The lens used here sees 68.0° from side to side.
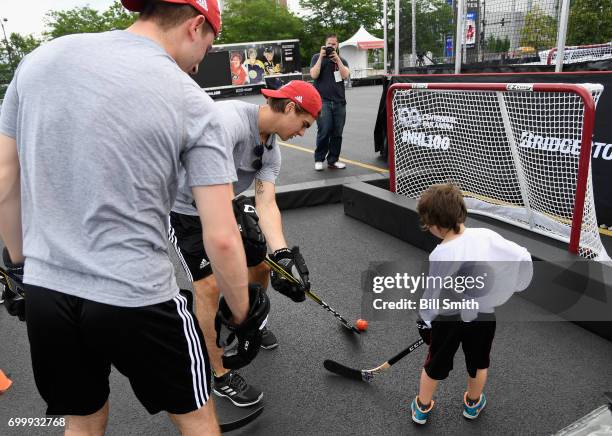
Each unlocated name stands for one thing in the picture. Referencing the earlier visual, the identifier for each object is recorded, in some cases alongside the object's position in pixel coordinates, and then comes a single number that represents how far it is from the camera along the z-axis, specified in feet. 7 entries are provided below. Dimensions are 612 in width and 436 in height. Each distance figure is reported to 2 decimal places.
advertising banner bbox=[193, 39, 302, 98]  83.35
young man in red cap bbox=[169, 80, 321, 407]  7.89
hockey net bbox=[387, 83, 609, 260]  10.75
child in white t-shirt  6.35
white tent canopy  101.04
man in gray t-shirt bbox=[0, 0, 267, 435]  3.66
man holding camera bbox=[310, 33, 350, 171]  21.39
